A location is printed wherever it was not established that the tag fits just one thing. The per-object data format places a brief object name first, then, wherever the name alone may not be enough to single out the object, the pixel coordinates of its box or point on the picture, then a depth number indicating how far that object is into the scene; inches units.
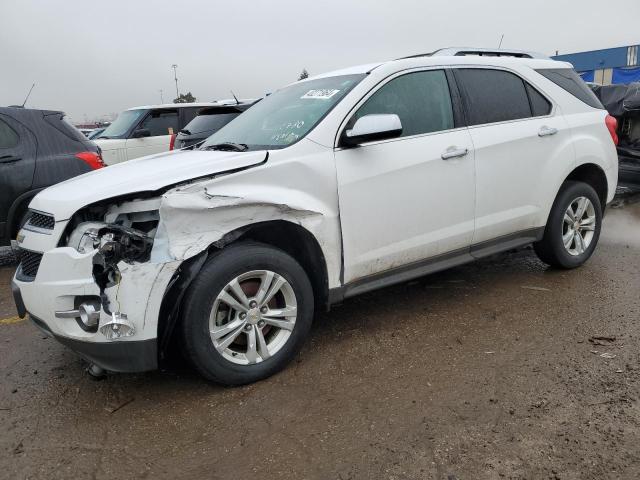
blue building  961.3
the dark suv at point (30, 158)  210.1
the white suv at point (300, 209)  103.3
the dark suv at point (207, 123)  313.0
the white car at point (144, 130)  364.5
